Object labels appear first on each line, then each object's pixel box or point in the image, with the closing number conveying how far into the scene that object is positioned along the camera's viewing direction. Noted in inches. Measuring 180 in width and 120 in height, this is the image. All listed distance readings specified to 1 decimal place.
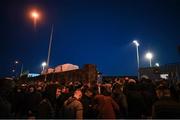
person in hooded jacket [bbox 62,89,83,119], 153.4
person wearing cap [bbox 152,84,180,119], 114.6
